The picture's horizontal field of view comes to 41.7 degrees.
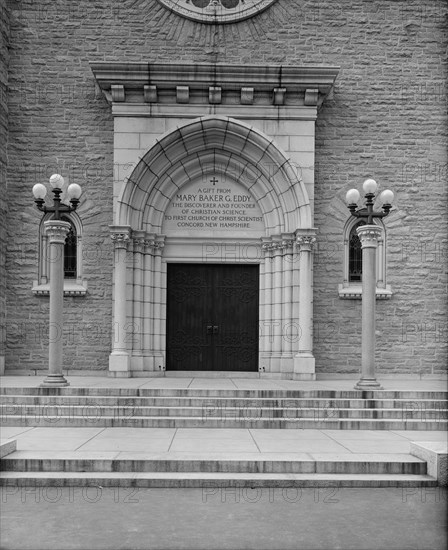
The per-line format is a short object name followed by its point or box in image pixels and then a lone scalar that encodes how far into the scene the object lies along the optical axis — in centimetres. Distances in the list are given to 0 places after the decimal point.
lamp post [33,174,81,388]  1120
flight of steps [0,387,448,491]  637
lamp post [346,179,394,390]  1133
